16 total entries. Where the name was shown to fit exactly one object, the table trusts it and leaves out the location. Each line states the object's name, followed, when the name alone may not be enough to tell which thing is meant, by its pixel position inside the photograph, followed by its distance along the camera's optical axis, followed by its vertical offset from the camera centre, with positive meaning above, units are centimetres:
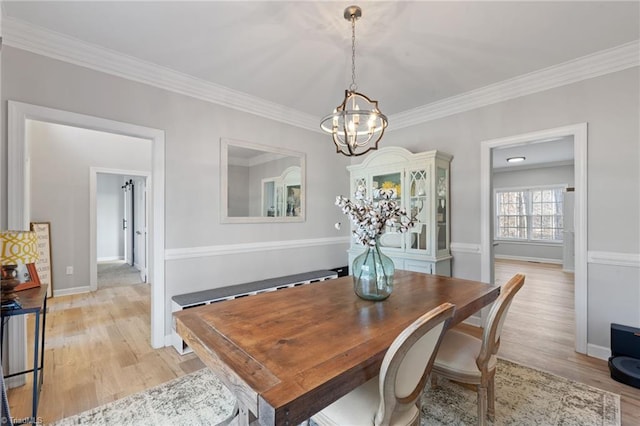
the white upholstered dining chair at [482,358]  150 -83
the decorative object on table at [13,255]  166 -25
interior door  561 -39
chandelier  192 +68
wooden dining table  88 -53
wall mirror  326 +38
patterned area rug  179 -130
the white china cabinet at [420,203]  332 +12
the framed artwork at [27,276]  200 -45
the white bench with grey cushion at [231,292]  267 -83
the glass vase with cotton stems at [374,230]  165 -10
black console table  162 -56
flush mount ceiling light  649 +125
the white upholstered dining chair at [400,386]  102 -69
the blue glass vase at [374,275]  168 -37
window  737 -2
